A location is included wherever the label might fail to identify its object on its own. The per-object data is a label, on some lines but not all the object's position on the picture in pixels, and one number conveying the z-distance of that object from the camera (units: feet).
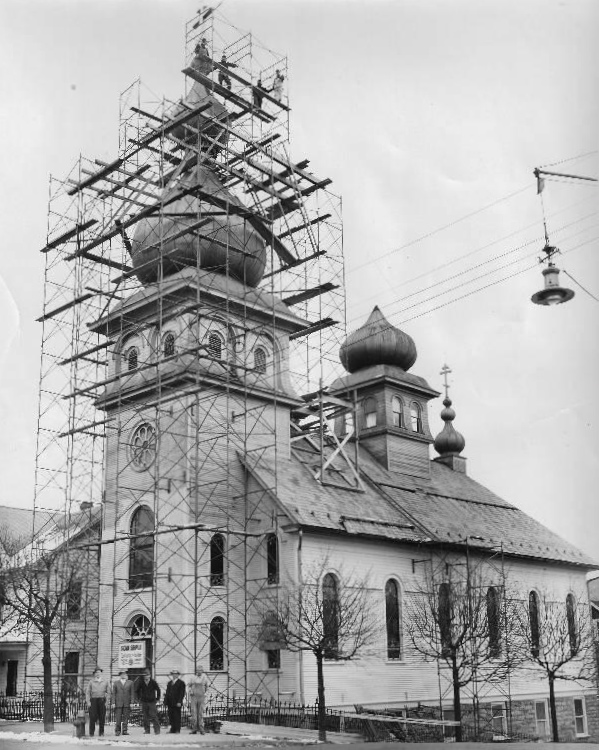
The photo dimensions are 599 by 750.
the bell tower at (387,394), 157.17
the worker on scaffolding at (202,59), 143.38
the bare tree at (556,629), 132.85
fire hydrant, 81.76
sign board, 98.73
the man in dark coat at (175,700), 86.53
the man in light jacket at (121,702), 86.94
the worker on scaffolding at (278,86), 143.02
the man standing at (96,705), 84.53
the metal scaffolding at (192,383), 114.11
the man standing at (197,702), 88.17
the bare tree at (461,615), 108.27
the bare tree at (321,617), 97.96
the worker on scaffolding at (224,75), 140.56
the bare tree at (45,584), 95.57
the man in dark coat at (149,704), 86.17
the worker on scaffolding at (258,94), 140.15
